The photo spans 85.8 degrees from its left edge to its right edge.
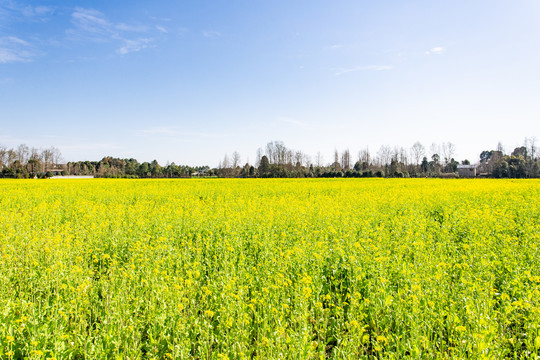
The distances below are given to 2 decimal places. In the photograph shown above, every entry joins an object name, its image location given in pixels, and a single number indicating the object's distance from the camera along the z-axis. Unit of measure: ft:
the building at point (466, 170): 361.63
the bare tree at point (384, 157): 377.01
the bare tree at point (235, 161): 312.07
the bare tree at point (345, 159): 360.03
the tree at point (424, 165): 343.54
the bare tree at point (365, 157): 367.76
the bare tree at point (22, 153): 302.90
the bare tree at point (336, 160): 351.21
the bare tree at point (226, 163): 326.96
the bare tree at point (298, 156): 332.78
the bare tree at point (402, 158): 367.62
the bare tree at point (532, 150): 310.39
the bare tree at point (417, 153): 357.82
